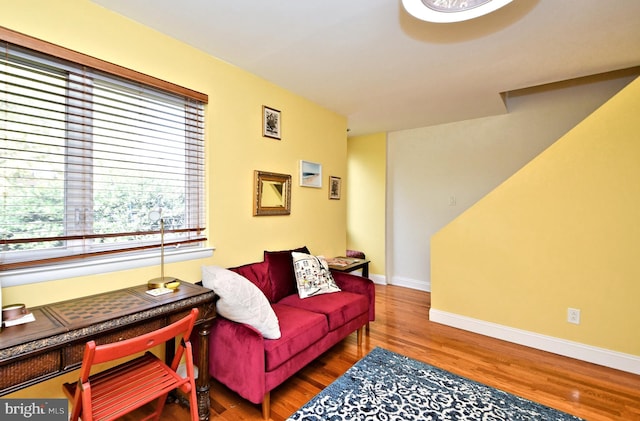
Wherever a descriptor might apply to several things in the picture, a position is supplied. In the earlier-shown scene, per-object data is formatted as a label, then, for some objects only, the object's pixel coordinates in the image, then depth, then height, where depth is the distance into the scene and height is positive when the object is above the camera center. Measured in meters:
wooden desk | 1.12 -0.51
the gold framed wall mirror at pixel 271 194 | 2.69 +0.16
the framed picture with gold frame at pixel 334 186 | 3.64 +0.30
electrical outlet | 2.55 -0.88
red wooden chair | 1.16 -0.81
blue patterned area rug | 1.81 -1.22
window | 1.52 +0.30
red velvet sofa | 1.76 -0.81
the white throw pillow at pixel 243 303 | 1.78 -0.56
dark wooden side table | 3.20 -0.58
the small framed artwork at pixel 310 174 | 3.18 +0.40
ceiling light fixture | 1.49 +1.02
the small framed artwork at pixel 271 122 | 2.75 +0.82
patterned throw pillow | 2.66 -0.59
